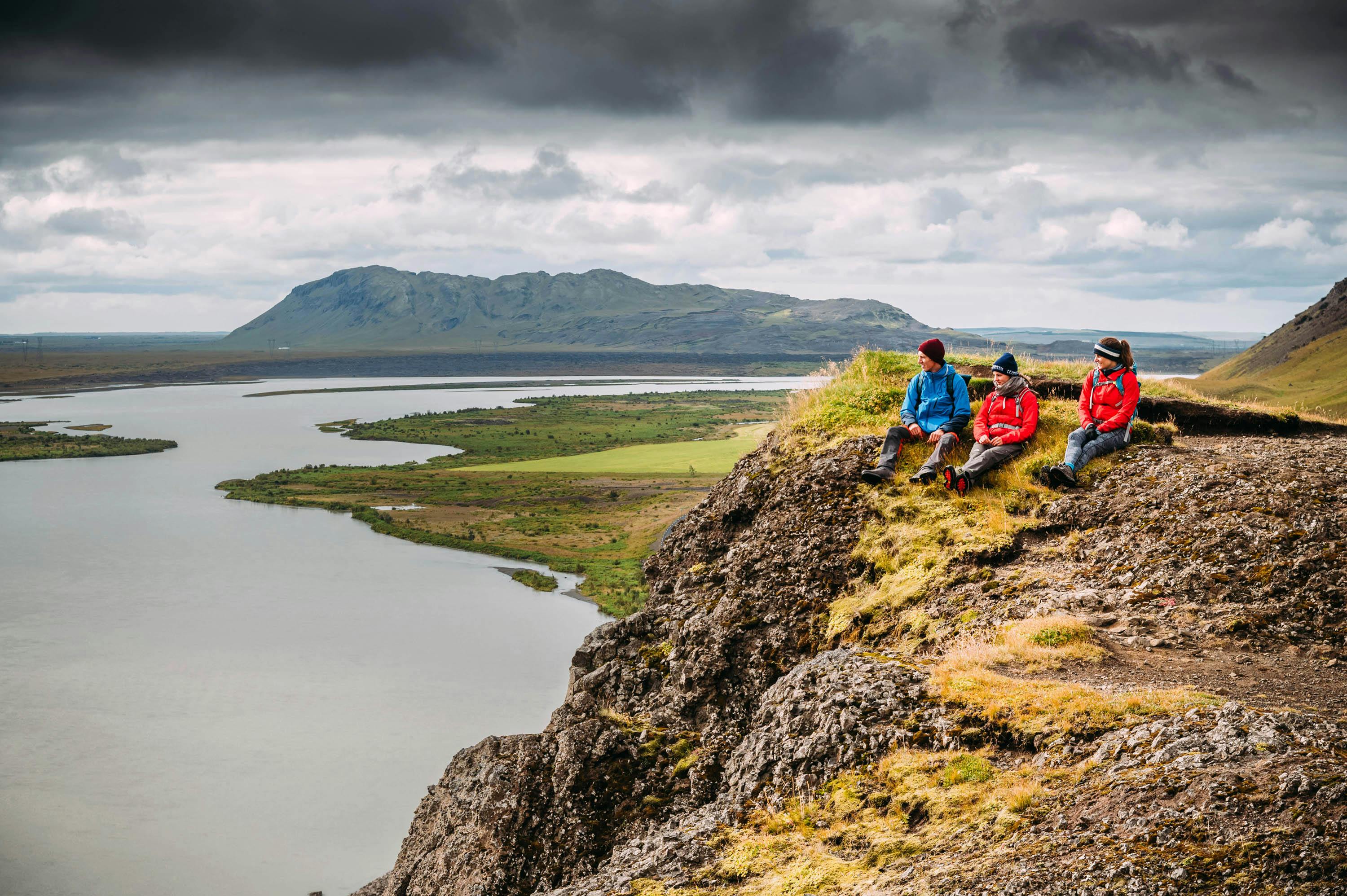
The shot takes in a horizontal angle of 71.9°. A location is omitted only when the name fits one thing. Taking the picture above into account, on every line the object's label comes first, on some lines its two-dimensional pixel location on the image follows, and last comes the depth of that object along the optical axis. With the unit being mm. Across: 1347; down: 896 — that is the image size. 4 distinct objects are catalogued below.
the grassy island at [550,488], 71625
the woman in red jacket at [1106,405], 12328
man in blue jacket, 12977
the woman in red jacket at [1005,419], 12797
